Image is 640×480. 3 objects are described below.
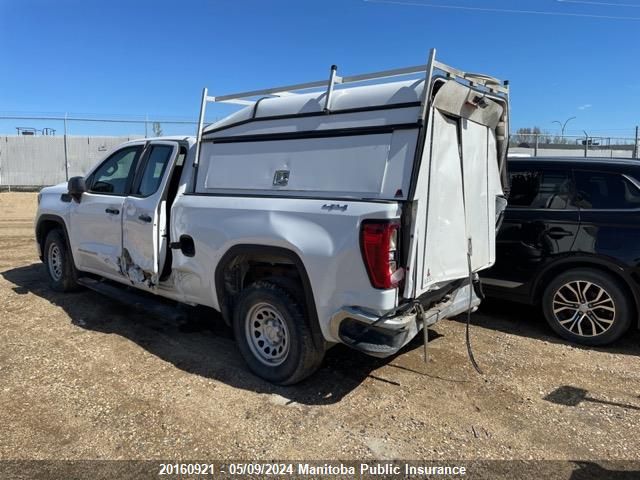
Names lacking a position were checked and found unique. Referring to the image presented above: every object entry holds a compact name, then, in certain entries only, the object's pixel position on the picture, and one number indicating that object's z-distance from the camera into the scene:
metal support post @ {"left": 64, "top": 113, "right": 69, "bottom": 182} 20.89
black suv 4.79
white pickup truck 3.35
